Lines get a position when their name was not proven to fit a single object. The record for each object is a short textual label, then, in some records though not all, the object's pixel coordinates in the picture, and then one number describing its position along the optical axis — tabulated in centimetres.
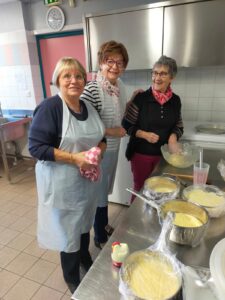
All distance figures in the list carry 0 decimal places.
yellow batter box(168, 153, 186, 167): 130
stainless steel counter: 61
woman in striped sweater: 129
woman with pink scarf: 146
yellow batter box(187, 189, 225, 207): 91
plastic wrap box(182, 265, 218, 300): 57
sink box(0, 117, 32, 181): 278
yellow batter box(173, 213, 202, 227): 79
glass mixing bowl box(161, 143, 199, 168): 130
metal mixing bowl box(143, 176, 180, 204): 94
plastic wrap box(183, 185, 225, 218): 85
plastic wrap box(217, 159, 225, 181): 117
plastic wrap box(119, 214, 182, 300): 55
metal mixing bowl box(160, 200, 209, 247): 71
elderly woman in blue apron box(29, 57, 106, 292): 100
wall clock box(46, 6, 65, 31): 252
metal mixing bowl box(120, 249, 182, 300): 55
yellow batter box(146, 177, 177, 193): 104
